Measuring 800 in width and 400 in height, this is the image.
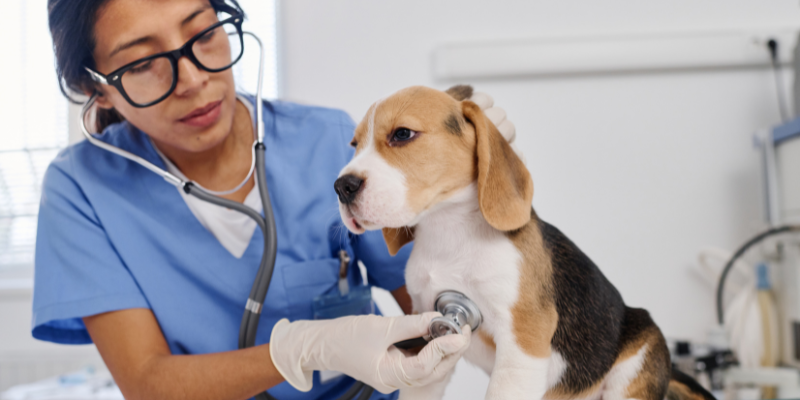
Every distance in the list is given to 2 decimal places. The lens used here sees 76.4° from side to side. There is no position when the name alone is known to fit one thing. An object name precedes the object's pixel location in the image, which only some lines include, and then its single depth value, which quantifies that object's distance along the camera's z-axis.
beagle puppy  0.61
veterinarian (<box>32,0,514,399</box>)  0.83
